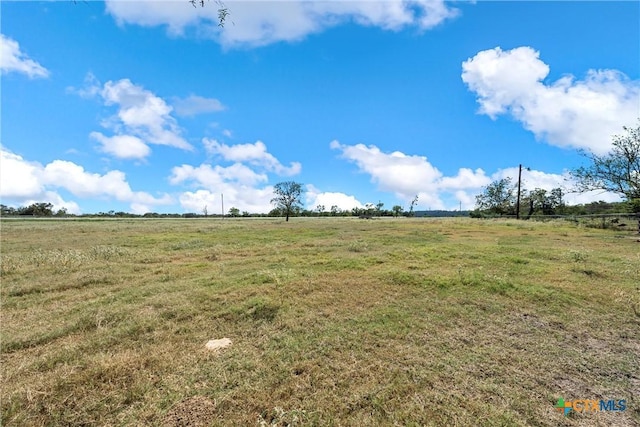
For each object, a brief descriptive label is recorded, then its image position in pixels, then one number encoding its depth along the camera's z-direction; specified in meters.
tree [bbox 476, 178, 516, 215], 58.59
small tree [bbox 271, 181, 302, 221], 51.12
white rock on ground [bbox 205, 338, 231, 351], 4.31
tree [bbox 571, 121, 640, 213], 20.44
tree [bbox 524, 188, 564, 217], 54.18
